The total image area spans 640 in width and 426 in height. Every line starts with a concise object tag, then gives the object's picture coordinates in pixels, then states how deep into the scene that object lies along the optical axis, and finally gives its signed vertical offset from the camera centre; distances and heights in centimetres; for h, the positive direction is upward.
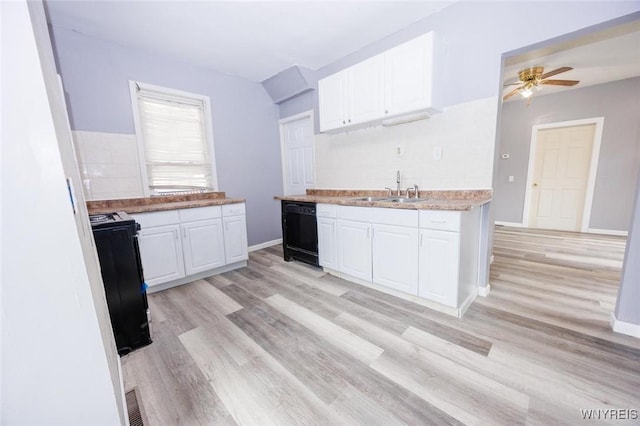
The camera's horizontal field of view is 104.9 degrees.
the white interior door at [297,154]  386 +38
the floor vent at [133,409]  120 -115
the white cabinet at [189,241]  247 -65
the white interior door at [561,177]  445 -17
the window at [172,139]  287 +55
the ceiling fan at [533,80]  308 +112
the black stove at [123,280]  160 -64
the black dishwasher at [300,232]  296 -67
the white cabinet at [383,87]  210 +86
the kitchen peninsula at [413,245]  190 -63
